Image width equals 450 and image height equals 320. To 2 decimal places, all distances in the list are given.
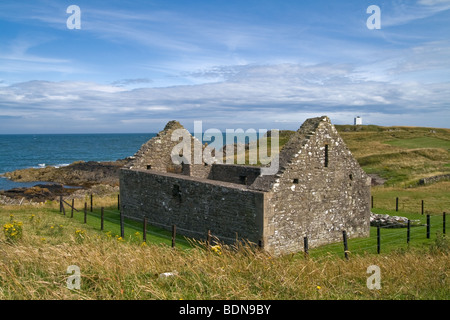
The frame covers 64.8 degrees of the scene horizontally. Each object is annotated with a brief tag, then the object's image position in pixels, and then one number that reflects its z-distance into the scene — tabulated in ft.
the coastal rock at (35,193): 108.58
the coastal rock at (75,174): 154.81
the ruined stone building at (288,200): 38.55
